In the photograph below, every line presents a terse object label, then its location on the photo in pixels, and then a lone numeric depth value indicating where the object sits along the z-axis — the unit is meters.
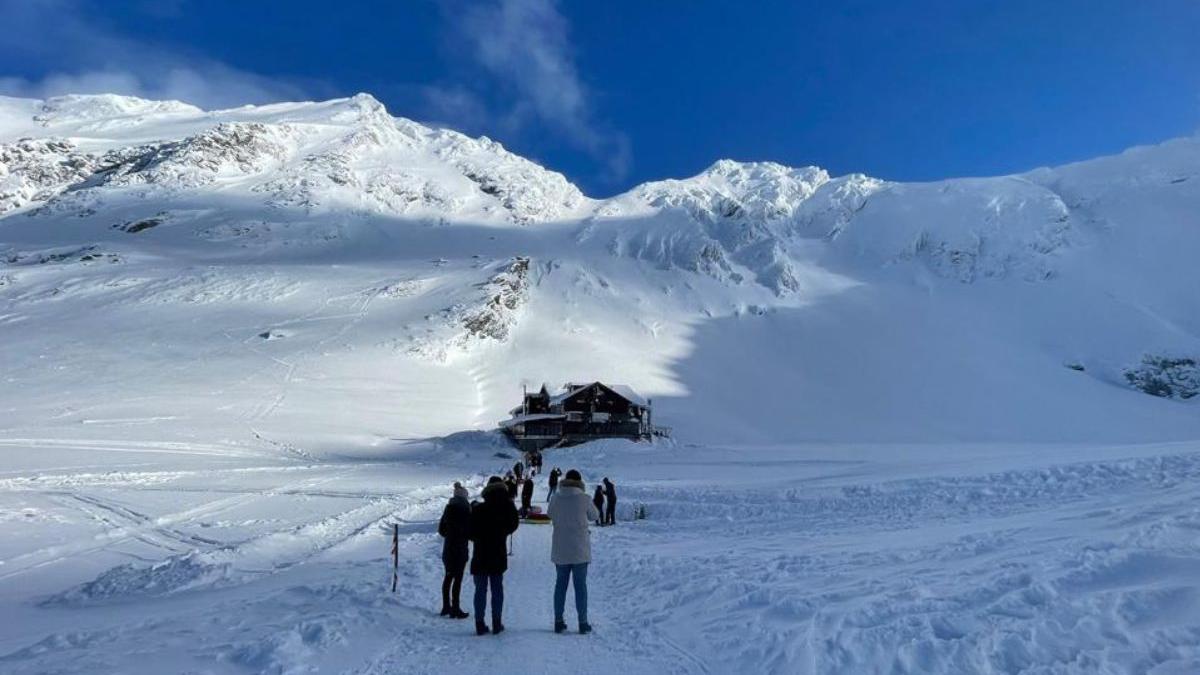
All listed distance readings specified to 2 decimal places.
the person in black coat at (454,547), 9.86
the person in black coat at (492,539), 8.94
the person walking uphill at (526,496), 22.52
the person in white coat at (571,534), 8.91
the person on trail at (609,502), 21.41
